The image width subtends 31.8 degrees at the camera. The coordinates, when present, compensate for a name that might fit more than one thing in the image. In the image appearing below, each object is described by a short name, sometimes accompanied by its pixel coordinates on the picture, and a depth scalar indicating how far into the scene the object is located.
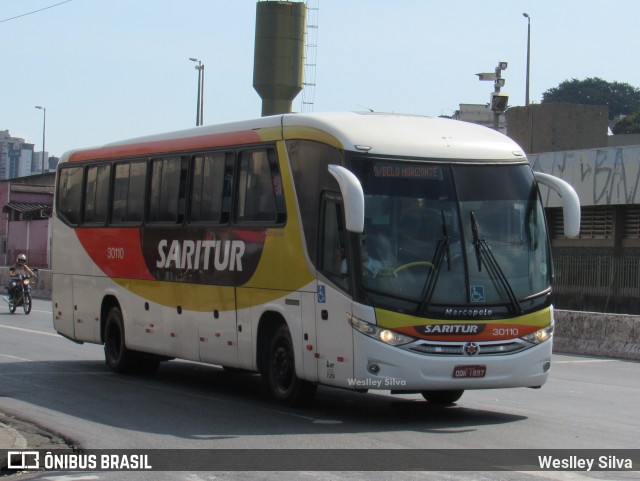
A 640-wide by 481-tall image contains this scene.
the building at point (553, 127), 44.03
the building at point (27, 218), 64.06
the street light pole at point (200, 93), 51.12
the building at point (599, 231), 30.03
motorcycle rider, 32.50
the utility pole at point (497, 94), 27.73
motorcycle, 32.47
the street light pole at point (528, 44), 51.69
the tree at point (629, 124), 112.05
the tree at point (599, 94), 140.62
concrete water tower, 54.81
